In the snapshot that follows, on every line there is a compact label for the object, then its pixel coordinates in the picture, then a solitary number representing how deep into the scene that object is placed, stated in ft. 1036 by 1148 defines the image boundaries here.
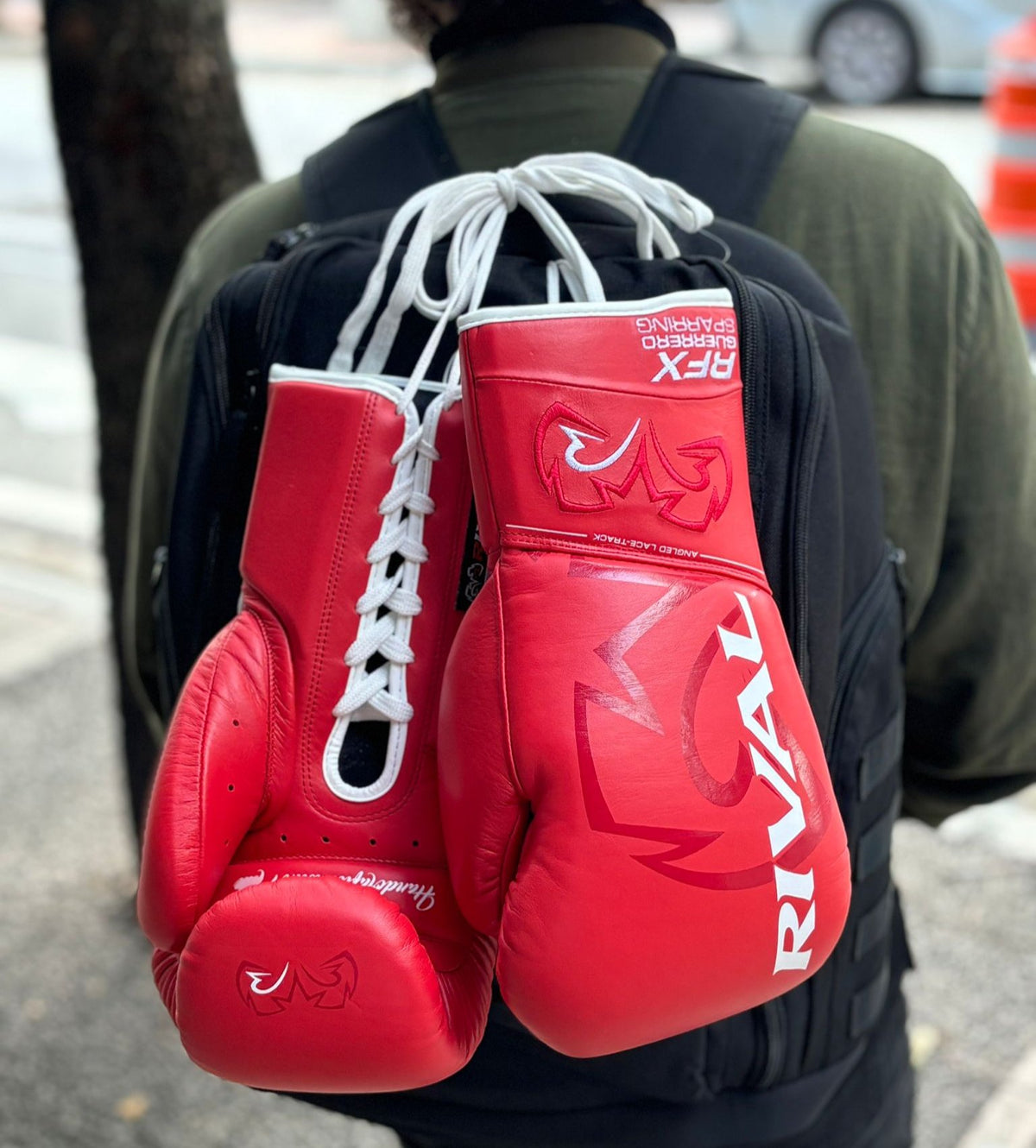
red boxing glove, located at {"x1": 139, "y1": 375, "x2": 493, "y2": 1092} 3.63
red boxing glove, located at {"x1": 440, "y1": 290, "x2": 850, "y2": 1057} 3.53
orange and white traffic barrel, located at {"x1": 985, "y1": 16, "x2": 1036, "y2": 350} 20.01
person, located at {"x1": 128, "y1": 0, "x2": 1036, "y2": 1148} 4.54
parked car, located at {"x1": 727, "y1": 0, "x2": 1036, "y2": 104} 37.09
